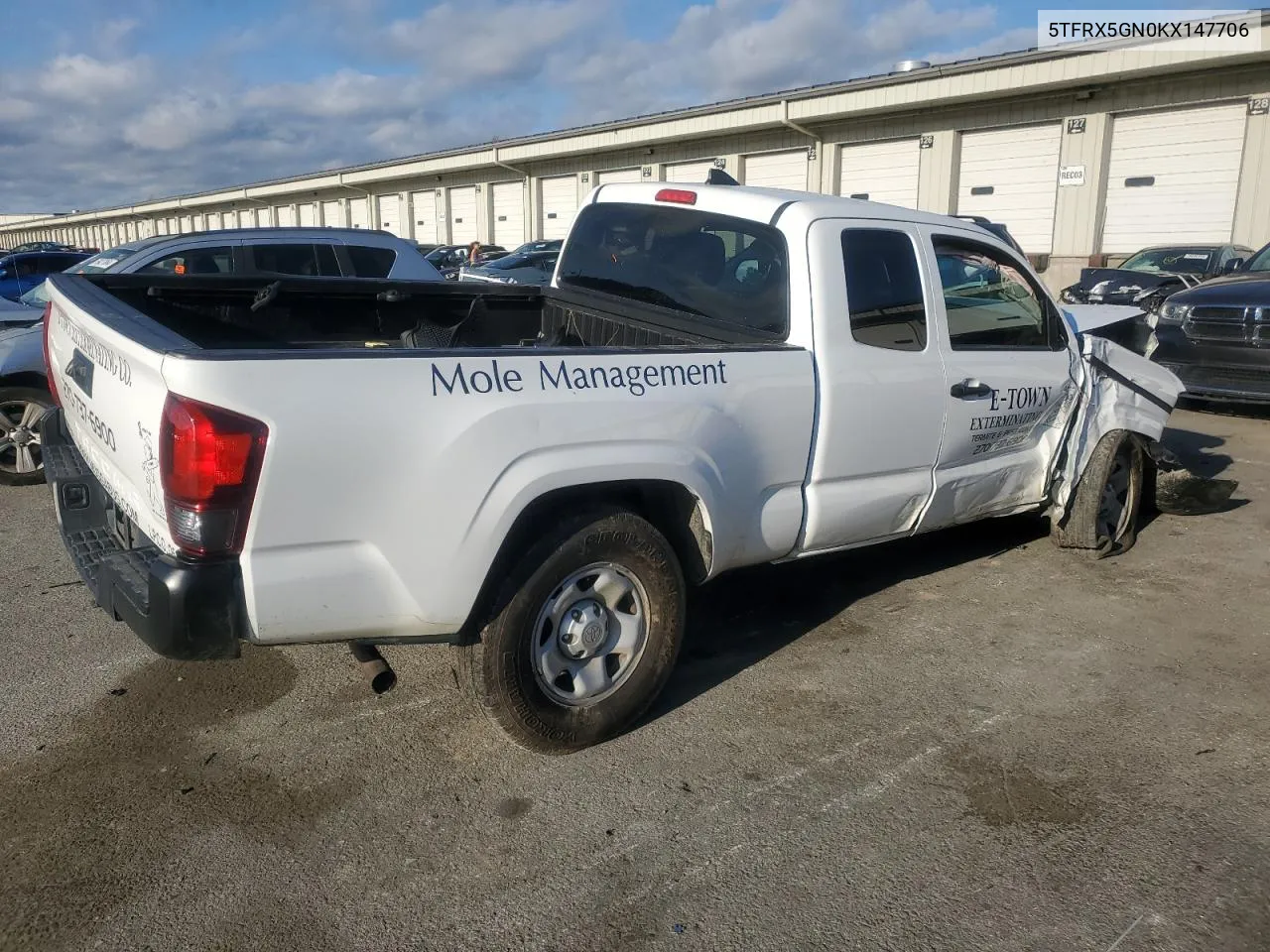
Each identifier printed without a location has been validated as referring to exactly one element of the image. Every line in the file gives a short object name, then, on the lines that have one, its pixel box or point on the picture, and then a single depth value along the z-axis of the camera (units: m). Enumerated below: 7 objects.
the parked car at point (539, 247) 22.21
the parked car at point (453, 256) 27.93
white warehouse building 19.53
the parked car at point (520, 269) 17.94
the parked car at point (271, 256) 8.44
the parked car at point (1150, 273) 15.24
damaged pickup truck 2.65
